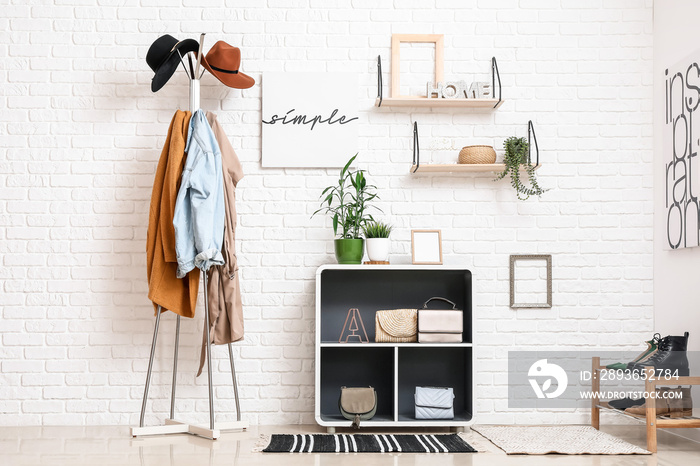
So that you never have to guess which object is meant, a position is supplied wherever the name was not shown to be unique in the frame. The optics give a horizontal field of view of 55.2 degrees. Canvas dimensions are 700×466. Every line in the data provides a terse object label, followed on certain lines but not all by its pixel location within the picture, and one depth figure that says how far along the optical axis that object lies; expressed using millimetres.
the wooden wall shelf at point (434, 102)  3682
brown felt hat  3459
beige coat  3391
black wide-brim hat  3445
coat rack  3279
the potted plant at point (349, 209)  3502
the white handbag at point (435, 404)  3424
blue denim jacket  3246
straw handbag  3445
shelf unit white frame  3377
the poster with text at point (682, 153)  3314
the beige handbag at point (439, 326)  3424
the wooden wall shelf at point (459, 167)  3633
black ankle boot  3057
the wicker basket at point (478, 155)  3660
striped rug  2982
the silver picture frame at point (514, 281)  3751
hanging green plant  3695
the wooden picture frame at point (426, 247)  3572
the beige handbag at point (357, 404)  3369
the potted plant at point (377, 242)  3520
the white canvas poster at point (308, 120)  3760
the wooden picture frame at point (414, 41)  3791
